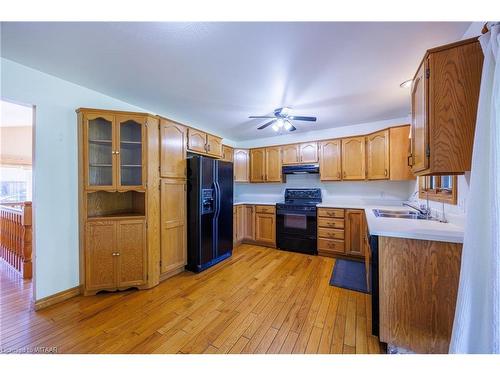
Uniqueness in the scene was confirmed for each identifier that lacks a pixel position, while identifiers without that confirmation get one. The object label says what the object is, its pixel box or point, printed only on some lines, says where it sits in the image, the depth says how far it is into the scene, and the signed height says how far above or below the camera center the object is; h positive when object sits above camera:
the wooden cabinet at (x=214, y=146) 3.26 +0.76
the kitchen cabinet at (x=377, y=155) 3.04 +0.53
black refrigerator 2.75 -0.37
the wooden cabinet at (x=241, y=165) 4.34 +0.54
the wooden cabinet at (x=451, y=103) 1.07 +0.49
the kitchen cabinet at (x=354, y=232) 3.05 -0.73
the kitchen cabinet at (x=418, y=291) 1.26 -0.72
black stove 3.41 -0.70
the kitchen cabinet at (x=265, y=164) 4.09 +0.53
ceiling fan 2.54 +0.99
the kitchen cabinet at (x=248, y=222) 4.02 -0.72
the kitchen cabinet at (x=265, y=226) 3.79 -0.78
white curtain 0.85 -0.23
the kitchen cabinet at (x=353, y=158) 3.31 +0.52
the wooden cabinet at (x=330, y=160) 3.51 +0.51
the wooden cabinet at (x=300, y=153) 3.72 +0.70
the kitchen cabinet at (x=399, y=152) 2.85 +0.53
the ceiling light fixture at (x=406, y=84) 2.04 +1.14
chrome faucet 2.09 -0.27
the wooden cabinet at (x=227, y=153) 3.98 +0.76
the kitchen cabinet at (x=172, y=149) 2.48 +0.55
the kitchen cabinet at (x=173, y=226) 2.49 -0.51
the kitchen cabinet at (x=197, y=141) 2.89 +0.76
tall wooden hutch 2.15 -0.10
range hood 3.70 +0.38
